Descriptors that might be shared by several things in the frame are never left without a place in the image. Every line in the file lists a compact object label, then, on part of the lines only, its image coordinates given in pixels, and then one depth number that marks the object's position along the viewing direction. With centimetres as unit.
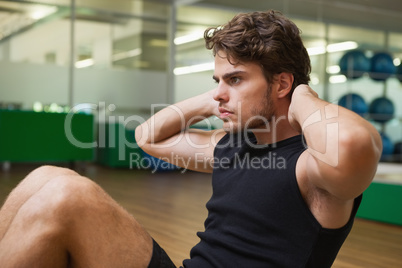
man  92
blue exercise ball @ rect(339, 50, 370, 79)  755
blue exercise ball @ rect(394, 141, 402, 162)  823
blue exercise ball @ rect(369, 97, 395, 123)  789
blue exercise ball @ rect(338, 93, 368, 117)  745
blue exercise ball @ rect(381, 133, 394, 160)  780
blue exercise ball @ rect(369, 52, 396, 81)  774
